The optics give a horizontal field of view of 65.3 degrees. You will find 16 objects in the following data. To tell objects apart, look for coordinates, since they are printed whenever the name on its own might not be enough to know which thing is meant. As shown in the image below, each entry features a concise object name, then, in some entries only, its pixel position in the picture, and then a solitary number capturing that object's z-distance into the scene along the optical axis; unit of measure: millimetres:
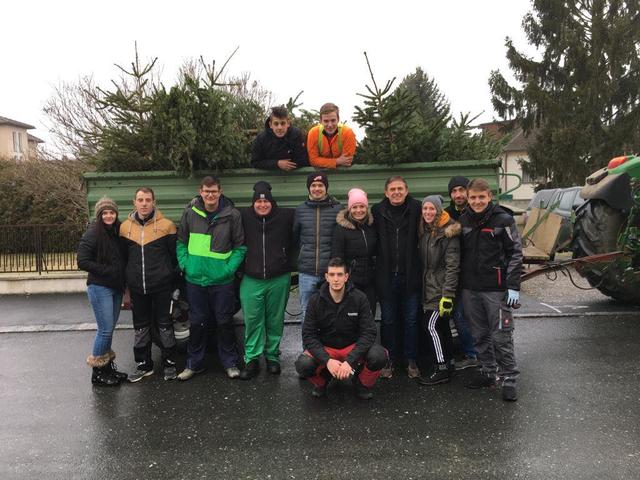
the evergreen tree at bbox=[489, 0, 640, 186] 19281
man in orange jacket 4781
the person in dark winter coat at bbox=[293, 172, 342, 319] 4344
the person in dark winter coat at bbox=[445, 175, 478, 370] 4461
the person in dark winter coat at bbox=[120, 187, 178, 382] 4297
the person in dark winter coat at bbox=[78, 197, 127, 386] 4184
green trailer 4852
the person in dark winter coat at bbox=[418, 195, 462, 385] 4125
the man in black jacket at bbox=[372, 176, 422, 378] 4246
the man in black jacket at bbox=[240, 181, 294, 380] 4395
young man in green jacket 4316
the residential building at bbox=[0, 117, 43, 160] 45609
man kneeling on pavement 3871
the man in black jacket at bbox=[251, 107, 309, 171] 4758
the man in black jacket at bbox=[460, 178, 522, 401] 3926
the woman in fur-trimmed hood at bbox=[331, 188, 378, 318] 4199
